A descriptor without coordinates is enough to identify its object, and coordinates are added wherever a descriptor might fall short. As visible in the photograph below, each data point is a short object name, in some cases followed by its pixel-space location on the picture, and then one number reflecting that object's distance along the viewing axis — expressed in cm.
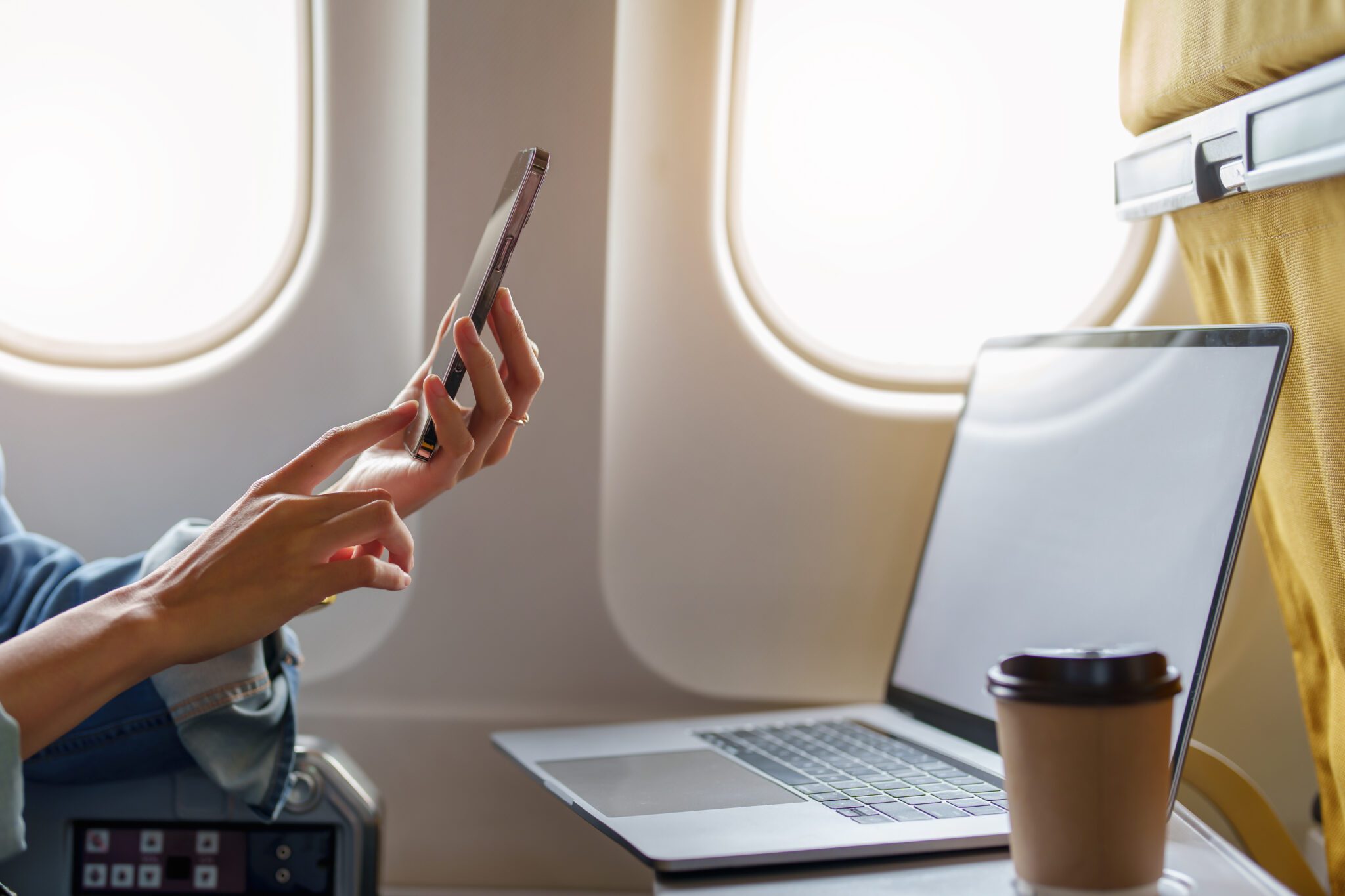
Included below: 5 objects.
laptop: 76
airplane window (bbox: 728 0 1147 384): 131
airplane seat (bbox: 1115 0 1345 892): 70
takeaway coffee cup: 53
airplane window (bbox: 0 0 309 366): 127
